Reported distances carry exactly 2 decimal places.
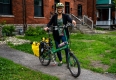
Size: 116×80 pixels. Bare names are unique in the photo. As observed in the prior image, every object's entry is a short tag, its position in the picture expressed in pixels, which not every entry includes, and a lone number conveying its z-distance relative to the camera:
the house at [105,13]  28.03
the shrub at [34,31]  13.63
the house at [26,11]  14.48
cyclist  5.77
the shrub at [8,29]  12.91
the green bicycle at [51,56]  5.24
